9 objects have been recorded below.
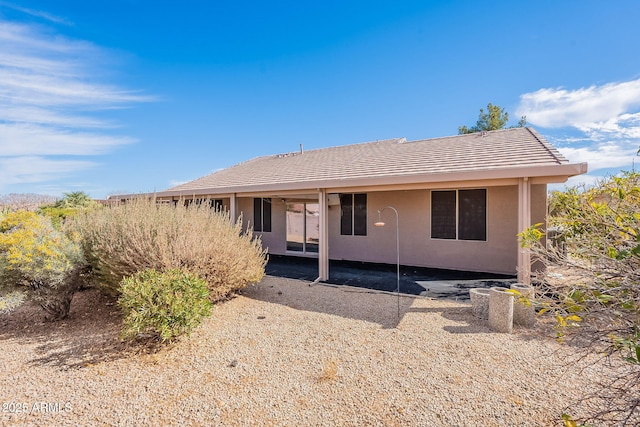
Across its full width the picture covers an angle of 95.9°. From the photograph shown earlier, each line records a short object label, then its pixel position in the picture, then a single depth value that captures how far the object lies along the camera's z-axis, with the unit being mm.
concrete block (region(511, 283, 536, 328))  5020
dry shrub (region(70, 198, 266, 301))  5500
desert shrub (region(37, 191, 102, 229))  18375
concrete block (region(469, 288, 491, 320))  5340
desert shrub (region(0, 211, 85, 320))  5039
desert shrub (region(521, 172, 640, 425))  1645
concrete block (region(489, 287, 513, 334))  4758
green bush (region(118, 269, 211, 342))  4039
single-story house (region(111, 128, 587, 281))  6758
